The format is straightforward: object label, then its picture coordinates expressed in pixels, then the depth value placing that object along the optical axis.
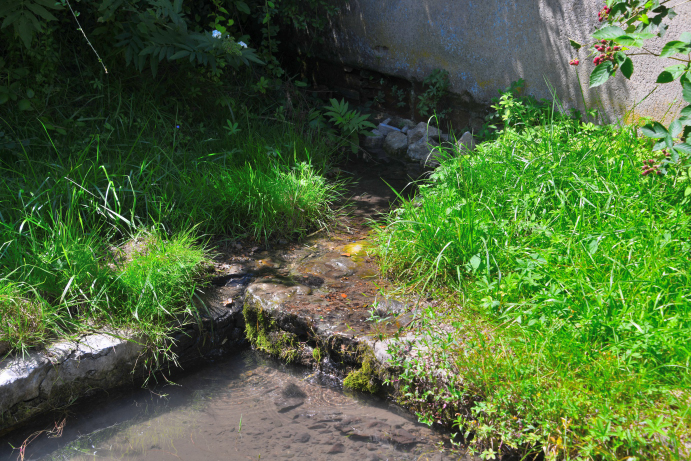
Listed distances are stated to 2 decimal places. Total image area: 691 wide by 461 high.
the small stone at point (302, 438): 2.29
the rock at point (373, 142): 5.31
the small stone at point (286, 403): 2.49
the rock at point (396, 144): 5.11
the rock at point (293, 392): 2.58
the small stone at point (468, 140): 4.59
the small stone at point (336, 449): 2.22
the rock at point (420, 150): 4.87
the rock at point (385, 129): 5.40
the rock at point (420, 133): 5.10
